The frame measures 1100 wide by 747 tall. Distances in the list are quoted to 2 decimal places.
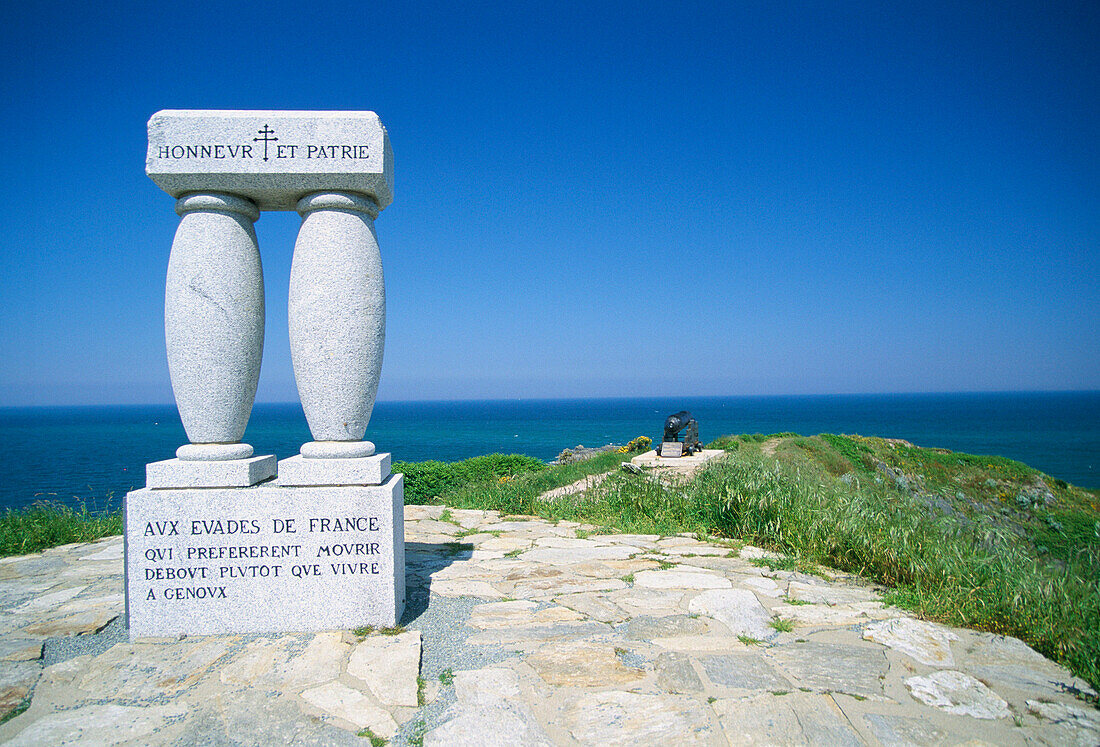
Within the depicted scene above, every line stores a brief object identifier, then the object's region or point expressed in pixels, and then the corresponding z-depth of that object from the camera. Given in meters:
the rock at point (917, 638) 3.01
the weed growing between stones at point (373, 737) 2.30
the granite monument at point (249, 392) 3.34
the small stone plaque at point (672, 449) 12.82
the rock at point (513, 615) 3.48
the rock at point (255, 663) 2.83
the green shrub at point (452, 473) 11.62
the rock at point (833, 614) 3.49
